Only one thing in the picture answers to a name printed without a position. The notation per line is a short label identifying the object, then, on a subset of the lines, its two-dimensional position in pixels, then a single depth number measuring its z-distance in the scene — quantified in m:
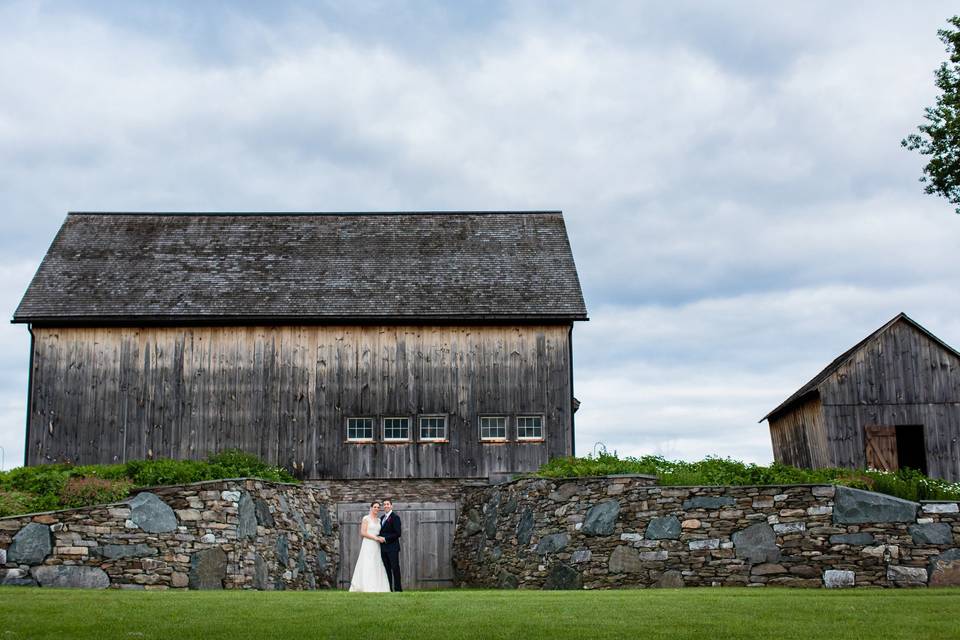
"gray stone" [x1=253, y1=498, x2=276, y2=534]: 21.25
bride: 20.06
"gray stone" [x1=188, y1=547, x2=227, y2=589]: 19.62
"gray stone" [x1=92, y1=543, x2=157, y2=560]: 19.30
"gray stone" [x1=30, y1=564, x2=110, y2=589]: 18.81
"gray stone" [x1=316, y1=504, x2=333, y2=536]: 25.45
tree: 27.77
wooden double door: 26.20
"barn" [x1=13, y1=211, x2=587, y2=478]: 27.09
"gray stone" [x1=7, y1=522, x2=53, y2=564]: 18.83
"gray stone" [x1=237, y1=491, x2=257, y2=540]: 20.47
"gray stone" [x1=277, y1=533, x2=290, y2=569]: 22.01
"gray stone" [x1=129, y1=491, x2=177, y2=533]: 19.66
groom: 20.33
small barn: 27.41
